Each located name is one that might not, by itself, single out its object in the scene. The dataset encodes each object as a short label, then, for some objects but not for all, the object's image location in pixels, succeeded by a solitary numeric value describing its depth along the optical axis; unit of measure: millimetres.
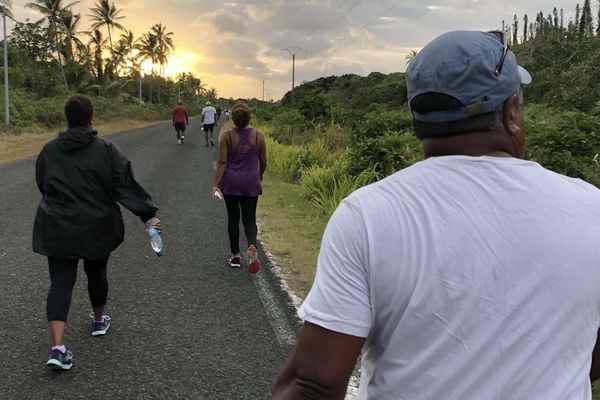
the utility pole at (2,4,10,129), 19906
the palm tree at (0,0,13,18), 19978
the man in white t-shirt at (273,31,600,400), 1102
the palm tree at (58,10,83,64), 47219
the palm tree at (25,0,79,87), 45344
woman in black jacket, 3465
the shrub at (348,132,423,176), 8617
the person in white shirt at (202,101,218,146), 20375
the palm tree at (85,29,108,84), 55909
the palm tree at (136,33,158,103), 72938
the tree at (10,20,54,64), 47156
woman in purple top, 5434
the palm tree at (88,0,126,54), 56188
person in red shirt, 20891
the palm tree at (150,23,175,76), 76062
